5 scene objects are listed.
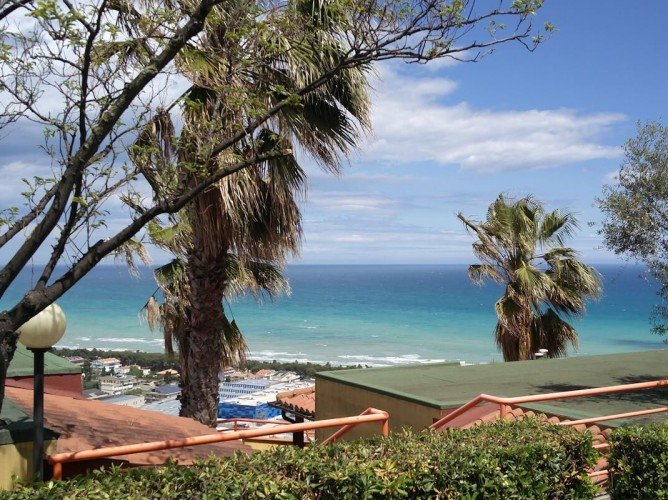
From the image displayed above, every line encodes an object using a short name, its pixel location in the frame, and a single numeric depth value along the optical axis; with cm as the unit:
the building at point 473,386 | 917
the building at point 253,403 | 2557
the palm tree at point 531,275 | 1634
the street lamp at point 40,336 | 473
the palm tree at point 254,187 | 862
